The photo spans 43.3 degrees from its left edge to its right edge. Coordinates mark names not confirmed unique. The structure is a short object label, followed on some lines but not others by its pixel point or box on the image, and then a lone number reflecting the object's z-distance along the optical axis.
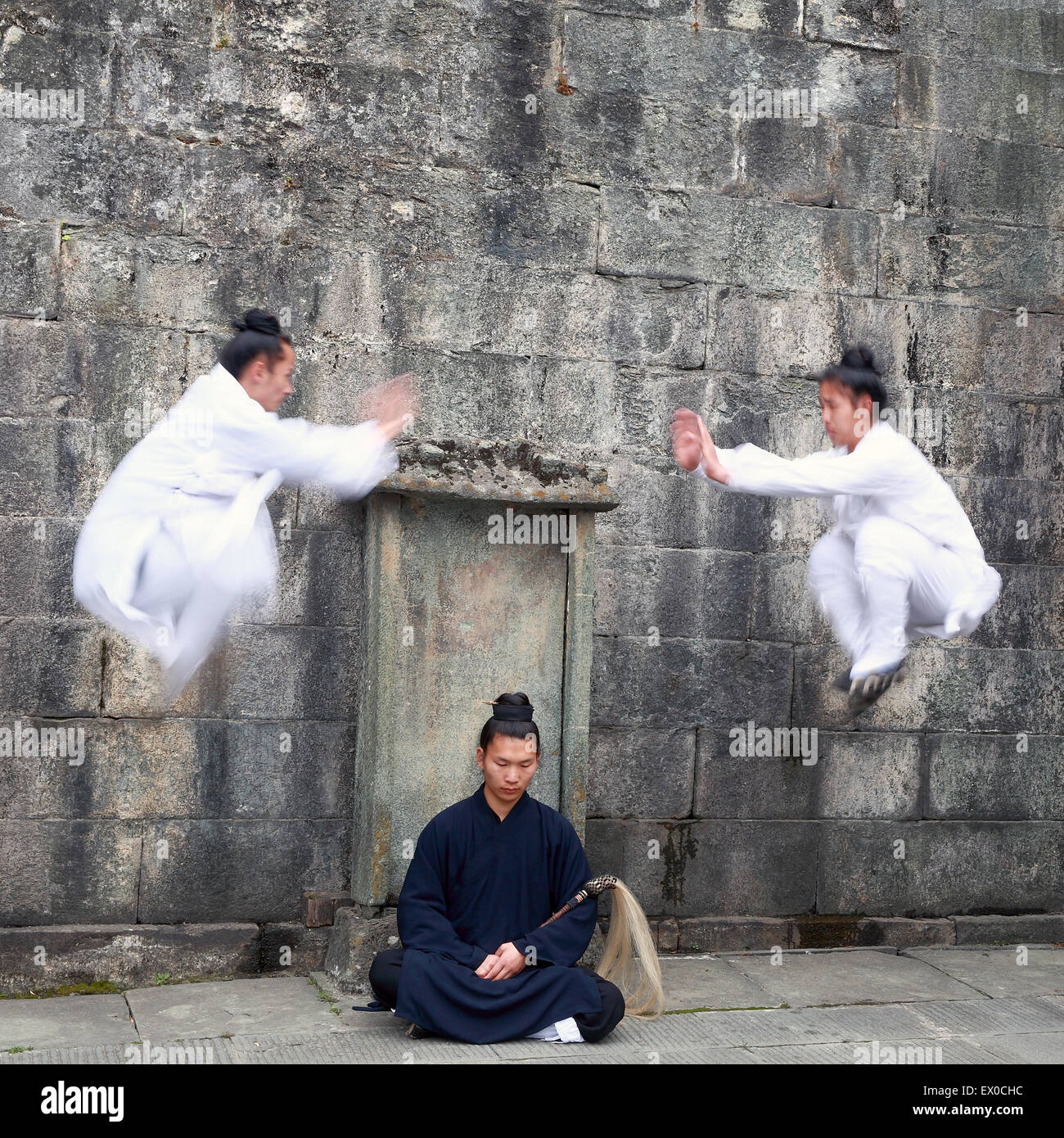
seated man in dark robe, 5.55
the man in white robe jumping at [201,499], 6.29
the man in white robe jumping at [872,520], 6.55
